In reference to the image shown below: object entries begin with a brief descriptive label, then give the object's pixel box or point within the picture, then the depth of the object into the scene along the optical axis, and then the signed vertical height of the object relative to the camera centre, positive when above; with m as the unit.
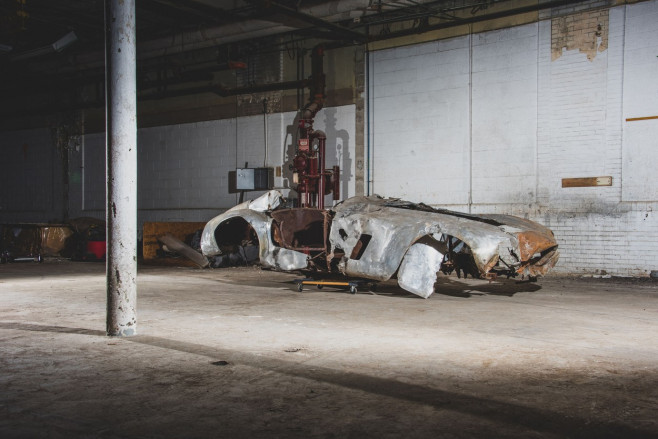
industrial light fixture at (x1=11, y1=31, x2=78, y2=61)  12.68 +3.62
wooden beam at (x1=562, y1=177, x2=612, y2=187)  9.19 +0.32
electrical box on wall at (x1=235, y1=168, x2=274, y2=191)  12.84 +0.48
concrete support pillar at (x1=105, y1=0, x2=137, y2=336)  4.34 +0.26
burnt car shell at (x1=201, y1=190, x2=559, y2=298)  6.25 -0.52
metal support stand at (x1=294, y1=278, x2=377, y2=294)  7.07 -1.09
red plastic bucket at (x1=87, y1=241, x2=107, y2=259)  12.93 -1.12
